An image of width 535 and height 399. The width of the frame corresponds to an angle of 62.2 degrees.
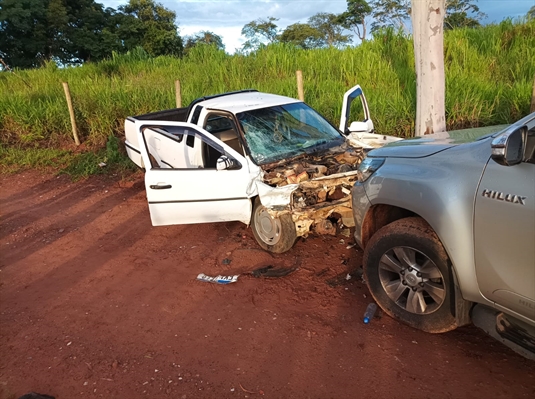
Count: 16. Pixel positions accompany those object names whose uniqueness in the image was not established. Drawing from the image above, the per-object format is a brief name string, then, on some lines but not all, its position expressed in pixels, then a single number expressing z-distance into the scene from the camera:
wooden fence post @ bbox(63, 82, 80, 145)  10.81
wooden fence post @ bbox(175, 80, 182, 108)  10.18
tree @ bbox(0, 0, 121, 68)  29.62
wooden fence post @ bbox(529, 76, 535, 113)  6.62
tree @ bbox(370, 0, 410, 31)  22.83
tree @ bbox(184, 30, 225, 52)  34.81
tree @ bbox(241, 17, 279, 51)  33.34
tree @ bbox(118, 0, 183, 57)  28.31
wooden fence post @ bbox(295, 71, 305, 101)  8.71
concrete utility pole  6.30
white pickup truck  4.79
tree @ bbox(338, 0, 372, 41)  26.39
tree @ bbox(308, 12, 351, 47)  33.09
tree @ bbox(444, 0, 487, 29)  20.14
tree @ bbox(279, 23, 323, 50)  34.34
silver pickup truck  2.56
